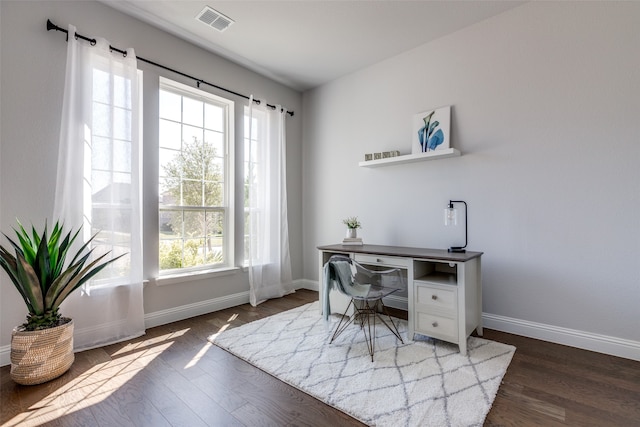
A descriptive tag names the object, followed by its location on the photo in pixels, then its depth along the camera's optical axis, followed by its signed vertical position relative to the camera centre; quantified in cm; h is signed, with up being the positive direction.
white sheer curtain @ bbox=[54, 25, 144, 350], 239 +33
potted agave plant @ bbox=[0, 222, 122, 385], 188 -57
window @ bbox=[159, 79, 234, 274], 312 +44
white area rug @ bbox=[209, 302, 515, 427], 164 -103
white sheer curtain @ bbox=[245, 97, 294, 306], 372 +17
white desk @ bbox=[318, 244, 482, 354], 231 -60
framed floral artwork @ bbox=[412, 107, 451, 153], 306 +90
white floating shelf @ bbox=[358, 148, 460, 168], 291 +61
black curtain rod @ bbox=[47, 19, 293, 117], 234 +150
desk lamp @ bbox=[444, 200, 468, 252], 286 +0
